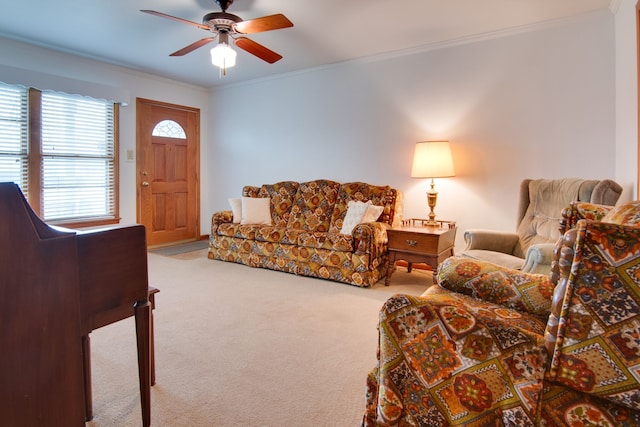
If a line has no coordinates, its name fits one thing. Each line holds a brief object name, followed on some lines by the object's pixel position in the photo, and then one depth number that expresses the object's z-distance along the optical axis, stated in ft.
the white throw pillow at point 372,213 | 12.73
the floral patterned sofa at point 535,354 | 2.83
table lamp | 12.20
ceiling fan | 8.94
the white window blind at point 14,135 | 12.87
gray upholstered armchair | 8.62
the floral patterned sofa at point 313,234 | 11.98
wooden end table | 11.31
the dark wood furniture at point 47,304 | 3.19
